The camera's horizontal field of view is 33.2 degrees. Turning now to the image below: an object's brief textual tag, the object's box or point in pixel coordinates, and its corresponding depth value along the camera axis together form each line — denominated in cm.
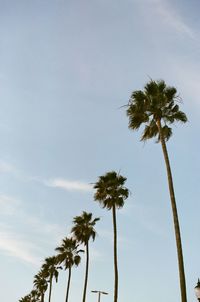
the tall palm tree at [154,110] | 2386
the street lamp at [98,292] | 3875
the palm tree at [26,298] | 12094
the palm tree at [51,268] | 6988
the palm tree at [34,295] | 10004
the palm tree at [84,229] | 4419
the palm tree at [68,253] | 5384
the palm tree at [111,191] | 3656
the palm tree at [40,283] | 8151
